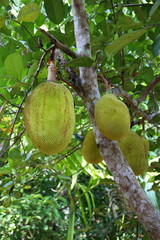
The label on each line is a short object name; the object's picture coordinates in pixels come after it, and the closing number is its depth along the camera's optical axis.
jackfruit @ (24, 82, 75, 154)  0.68
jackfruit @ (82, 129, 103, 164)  1.00
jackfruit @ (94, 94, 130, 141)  0.81
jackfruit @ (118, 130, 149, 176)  1.04
